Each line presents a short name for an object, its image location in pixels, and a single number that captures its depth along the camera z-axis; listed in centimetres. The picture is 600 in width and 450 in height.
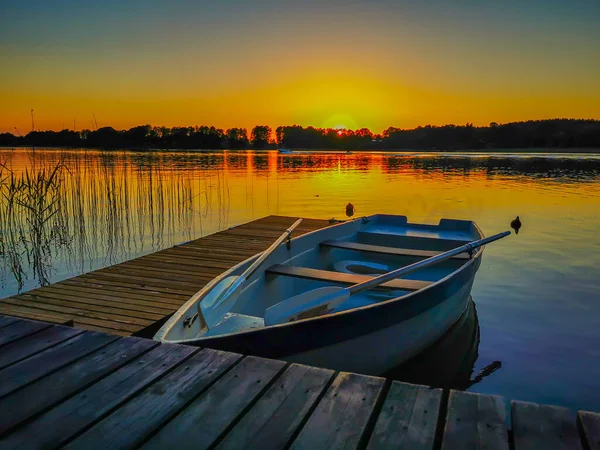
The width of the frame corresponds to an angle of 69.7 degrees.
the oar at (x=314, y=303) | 311
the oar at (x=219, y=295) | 303
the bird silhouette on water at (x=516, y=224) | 784
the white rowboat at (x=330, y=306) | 277
